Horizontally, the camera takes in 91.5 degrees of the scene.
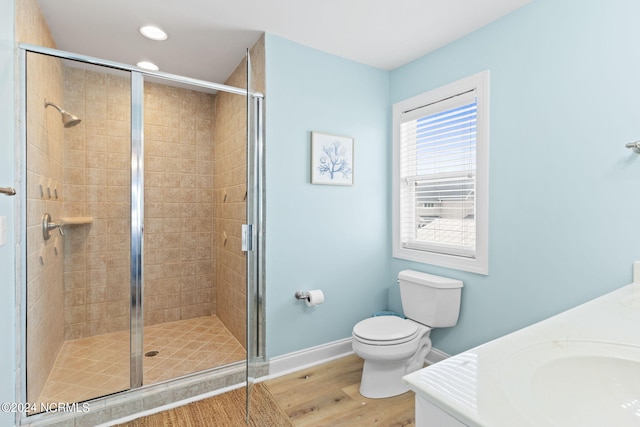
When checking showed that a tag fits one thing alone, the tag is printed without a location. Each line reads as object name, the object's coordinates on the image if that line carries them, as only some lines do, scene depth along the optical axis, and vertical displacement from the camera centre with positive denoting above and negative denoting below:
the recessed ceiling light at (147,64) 2.58 +1.21
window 2.03 +0.25
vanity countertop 0.54 -0.34
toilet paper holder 2.24 -0.62
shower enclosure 1.69 -0.11
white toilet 1.89 -0.77
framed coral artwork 2.31 +0.39
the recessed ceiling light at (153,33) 2.05 +1.19
